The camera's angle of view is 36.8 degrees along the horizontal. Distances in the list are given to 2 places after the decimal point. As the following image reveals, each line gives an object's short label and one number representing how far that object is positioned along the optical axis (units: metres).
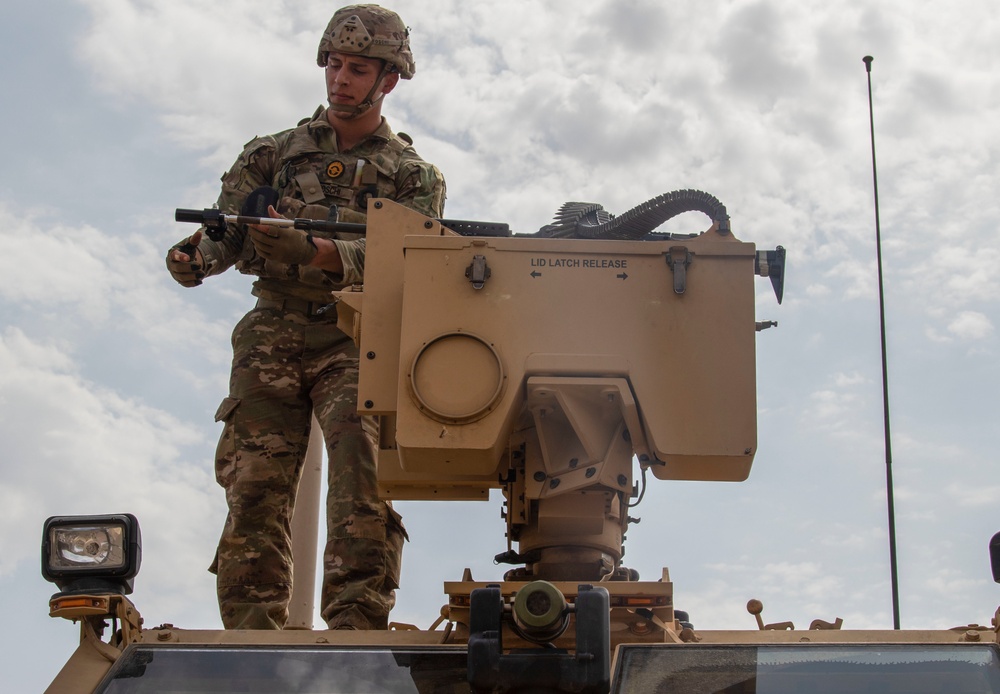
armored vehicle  4.14
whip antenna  4.89
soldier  5.77
